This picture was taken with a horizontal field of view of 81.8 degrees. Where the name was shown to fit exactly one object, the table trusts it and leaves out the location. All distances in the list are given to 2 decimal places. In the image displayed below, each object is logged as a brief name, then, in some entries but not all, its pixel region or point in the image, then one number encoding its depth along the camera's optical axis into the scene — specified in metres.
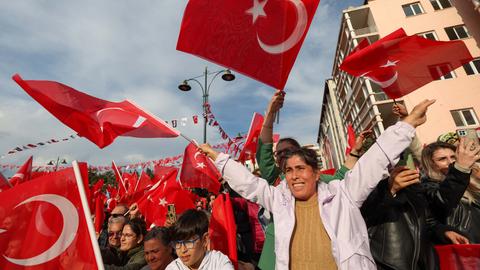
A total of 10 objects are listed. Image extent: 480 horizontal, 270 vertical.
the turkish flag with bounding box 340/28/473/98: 3.28
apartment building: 17.45
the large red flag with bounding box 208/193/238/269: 2.51
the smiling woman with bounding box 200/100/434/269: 1.55
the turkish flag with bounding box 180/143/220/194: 5.56
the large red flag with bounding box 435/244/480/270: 1.78
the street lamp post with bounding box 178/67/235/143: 10.88
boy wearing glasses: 2.15
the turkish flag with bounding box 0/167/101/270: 1.69
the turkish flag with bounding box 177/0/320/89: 2.50
